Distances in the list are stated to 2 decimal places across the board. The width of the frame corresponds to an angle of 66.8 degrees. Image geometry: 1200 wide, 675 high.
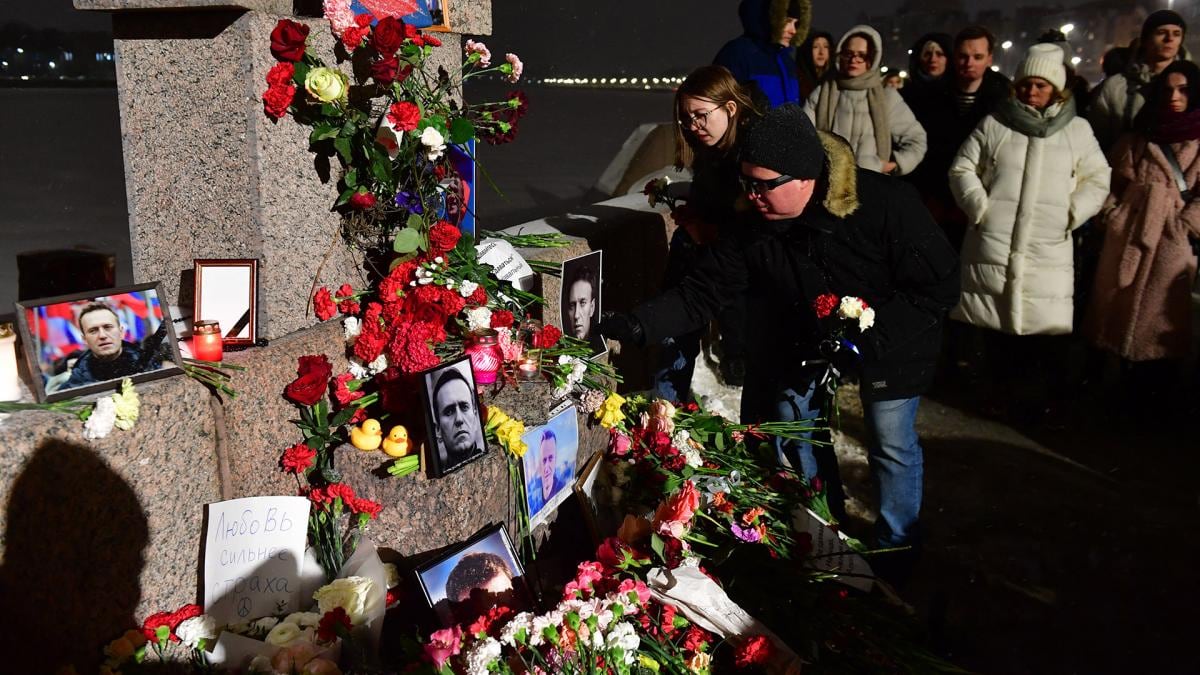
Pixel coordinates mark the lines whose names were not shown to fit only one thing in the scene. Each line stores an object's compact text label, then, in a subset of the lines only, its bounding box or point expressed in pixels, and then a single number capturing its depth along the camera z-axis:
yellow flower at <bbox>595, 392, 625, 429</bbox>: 3.12
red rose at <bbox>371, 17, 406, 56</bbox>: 2.71
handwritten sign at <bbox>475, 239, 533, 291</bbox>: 3.34
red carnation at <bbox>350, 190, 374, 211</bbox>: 2.85
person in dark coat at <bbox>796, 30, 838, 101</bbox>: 5.91
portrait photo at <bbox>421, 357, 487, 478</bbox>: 2.46
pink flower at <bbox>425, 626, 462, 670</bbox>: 2.10
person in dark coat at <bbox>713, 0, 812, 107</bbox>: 4.26
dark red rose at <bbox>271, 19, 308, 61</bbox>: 2.53
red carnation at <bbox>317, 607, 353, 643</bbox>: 2.20
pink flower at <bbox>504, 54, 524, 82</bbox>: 3.32
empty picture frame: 2.60
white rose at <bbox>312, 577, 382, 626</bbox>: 2.30
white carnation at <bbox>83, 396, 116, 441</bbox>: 2.05
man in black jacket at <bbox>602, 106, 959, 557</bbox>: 2.84
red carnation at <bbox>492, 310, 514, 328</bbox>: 2.91
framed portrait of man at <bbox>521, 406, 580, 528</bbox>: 2.80
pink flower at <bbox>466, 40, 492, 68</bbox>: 3.29
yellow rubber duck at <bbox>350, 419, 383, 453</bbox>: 2.57
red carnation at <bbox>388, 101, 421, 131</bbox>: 2.79
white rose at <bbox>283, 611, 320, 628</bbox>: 2.31
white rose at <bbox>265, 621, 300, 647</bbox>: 2.22
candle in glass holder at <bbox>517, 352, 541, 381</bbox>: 2.98
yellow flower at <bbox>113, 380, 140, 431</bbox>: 2.10
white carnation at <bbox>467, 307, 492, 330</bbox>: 2.85
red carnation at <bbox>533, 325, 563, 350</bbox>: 3.04
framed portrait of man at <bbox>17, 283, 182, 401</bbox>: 2.07
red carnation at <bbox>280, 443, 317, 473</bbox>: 2.55
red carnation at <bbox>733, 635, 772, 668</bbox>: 2.15
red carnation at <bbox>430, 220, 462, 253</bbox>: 2.94
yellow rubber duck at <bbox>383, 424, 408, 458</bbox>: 2.55
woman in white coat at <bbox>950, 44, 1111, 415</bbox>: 4.48
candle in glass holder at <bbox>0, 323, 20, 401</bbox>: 2.06
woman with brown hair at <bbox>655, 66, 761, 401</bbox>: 3.27
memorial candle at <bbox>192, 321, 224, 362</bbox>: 2.38
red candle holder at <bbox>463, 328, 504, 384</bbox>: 2.80
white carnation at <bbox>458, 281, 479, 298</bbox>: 2.92
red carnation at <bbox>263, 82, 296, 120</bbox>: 2.54
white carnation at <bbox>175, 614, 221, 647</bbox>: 2.26
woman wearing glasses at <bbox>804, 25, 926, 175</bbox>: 4.81
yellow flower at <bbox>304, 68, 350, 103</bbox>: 2.59
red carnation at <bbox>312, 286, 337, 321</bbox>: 2.85
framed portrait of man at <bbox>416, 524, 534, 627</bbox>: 2.36
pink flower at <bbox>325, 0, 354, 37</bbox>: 2.69
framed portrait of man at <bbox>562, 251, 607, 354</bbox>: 3.43
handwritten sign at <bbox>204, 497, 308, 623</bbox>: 2.41
